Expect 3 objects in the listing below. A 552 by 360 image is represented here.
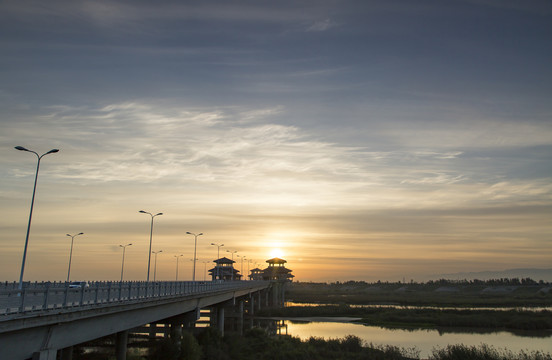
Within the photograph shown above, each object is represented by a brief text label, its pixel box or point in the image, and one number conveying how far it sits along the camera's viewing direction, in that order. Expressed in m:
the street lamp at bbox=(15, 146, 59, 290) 24.81
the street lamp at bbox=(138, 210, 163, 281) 51.69
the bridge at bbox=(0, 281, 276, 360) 18.09
